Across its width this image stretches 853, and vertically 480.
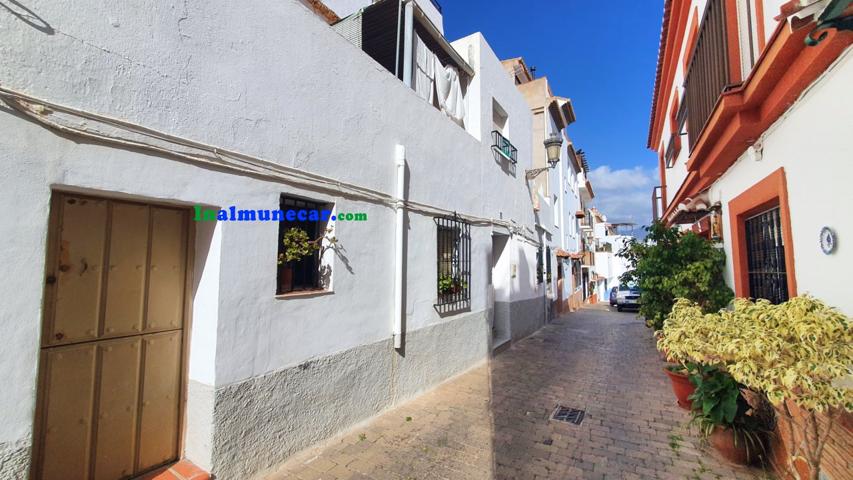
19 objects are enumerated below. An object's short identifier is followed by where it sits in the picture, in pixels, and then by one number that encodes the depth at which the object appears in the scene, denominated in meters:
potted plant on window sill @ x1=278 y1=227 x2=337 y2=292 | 3.64
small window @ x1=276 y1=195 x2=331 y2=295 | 3.72
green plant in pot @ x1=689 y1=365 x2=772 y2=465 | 3.44
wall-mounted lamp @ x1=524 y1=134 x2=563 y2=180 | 9.31
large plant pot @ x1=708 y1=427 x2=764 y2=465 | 3.42
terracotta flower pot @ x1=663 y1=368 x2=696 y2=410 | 4.77
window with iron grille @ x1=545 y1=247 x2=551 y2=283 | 13.12
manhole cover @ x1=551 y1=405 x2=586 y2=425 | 4.60
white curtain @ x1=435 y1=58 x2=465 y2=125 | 6.90
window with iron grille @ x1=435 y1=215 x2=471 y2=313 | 6.17
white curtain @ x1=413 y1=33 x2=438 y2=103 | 6.28
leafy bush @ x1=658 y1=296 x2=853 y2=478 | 2.23
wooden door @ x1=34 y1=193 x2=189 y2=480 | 2.44
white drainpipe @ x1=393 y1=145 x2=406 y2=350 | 4.90
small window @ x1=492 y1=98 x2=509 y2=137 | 9.00
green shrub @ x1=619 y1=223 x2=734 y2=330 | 5.69
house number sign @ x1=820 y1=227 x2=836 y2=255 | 2.64
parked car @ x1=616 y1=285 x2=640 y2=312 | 18.92
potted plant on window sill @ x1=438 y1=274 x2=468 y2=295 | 6.11
